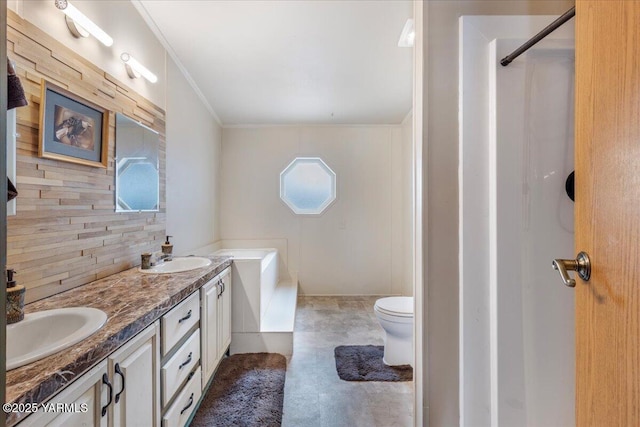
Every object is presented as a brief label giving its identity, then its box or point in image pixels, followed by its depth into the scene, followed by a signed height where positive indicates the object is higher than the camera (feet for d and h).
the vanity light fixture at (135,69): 5.57 +3.16
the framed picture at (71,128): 3.94 +1.40
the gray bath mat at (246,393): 5.28 -3.87
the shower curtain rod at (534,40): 2.81 +2.03
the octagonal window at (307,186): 13.26 +1.42
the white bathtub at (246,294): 7.73 -2.22
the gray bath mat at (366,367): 6.72 -3.90
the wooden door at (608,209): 1.74 +0.04
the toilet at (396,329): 6.75 -2.85
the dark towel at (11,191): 2.87 +0.25
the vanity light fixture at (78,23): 4.16 +3.12
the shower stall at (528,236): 3.60 -0.28
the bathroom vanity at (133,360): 2.22 -1.57
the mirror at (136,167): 5.56 +1.07
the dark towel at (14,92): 2.89 +1.31
